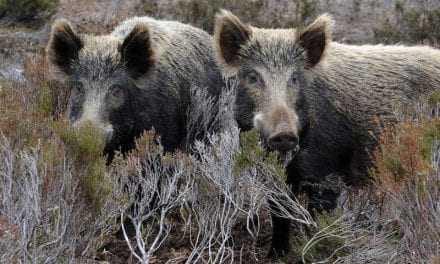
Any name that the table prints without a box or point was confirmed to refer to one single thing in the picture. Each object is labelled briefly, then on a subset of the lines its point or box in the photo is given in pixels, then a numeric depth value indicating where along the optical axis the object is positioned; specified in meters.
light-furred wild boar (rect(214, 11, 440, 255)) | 11.29
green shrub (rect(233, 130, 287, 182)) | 9.93
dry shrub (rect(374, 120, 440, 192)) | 8.52
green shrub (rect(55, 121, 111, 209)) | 9.30
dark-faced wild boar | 12.06
